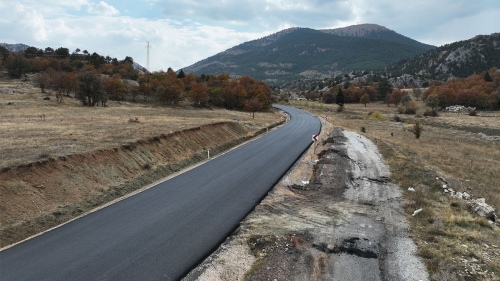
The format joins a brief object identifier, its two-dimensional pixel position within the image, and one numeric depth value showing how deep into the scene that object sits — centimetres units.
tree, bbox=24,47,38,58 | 13958
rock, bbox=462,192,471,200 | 1733
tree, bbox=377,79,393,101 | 13838
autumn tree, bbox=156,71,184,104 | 8338
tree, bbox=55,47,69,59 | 14594
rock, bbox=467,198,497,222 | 1428
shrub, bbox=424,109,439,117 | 9319
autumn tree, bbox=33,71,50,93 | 7145
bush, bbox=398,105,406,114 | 10408
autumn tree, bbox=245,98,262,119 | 7794
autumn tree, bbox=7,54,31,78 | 9300
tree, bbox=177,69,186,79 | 12606
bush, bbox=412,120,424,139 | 4716
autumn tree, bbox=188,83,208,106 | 8500
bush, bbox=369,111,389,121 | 8339
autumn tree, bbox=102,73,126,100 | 8283
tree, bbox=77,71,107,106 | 6562
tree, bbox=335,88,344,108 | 11228
